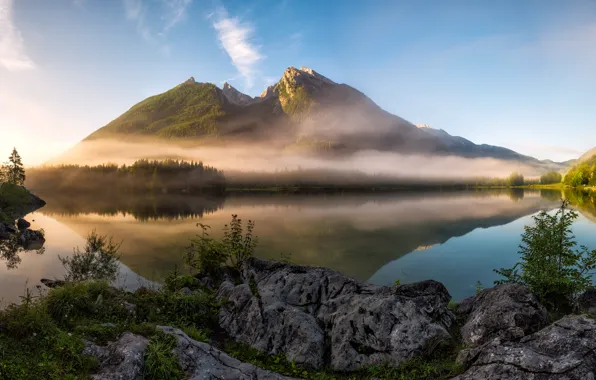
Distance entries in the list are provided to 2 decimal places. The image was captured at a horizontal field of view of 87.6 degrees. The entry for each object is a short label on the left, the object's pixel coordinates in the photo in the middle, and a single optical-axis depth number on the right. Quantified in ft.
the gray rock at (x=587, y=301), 41.37
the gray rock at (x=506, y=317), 34.86
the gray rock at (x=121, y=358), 28.14
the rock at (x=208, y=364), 31.42
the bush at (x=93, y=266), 73.92
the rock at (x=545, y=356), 25.30
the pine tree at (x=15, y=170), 413.14
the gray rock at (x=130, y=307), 41.50
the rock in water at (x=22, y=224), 185.88
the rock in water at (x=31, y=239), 140.97
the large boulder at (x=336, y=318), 37.52
